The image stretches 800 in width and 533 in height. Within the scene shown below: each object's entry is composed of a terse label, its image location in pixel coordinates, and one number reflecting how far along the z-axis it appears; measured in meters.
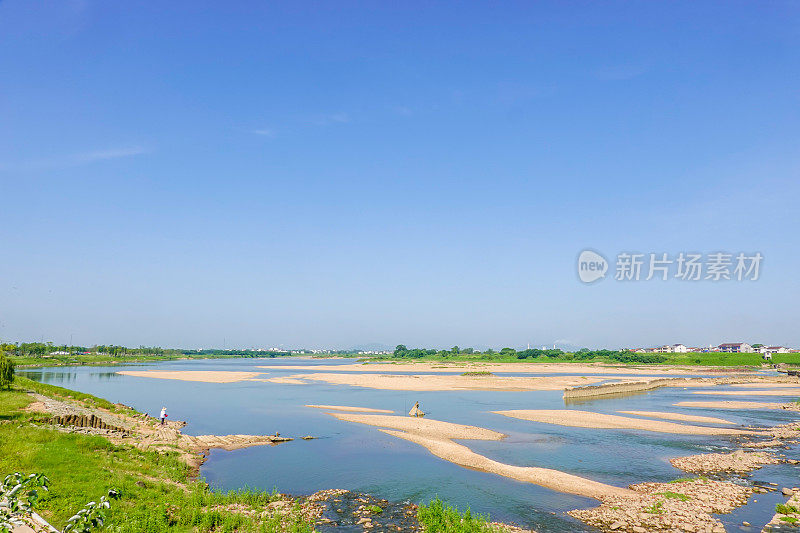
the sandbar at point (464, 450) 25.23
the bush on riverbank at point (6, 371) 43.75
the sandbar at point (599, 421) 41.44
